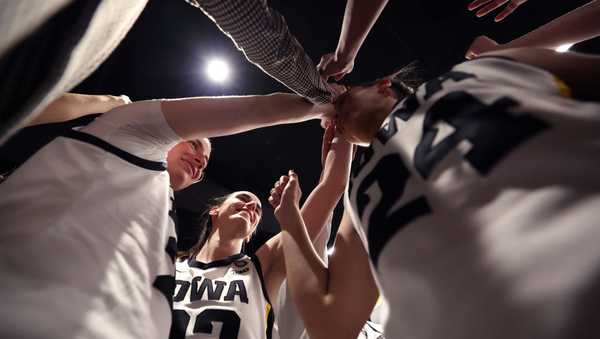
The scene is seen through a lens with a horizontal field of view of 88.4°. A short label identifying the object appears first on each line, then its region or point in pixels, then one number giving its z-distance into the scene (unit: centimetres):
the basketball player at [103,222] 48
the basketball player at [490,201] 33
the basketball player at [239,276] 121
